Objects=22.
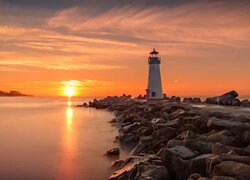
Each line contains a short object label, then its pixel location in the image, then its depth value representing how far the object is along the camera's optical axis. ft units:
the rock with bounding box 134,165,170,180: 16.53
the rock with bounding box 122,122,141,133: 39.33
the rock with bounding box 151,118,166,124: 33.55
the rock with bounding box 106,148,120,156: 31.57
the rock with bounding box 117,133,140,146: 36.05
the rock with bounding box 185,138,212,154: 18.98
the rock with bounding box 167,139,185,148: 20.71
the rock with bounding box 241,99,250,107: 51.25
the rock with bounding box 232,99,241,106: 53.55
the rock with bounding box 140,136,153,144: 26.68
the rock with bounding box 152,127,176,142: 26.82
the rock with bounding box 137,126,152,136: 34.40
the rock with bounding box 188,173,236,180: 13.12
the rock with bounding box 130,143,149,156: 25.70
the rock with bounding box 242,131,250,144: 21.12
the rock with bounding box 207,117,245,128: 25.01
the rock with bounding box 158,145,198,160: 17.80
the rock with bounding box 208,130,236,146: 21.09
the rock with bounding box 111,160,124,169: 25.26
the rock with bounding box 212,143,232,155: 17.21
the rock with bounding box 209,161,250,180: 13.49
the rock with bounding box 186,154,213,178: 16.30
